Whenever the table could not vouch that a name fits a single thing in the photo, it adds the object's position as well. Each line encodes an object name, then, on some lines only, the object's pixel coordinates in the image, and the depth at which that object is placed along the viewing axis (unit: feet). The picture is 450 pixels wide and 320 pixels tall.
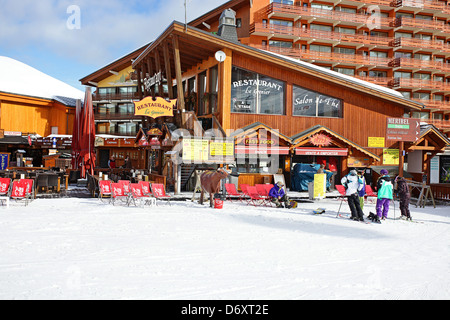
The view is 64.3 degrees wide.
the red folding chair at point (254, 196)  47.03
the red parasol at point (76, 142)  58.03
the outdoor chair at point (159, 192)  43.86
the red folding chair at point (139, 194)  42.70
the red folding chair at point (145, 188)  44.36
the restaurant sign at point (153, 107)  60.95
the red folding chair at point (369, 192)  53.11
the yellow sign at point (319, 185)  55.26
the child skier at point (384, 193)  37.35
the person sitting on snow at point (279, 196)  45.21
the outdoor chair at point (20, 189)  41.06
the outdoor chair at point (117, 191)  43.83
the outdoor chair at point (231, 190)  50.37
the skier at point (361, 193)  38.70
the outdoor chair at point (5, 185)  41.16
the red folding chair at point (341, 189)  50.54
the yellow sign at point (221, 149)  59.17
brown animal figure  43.86
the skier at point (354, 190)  36.63
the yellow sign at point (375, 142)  74.28
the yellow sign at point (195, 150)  56.54
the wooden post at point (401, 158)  72.18
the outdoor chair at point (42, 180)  47.60
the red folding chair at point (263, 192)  48.78
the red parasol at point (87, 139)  55.42
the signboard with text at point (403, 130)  69.51
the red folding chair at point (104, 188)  45.20
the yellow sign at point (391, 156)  74.18
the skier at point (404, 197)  38.09
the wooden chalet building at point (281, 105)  66.23
